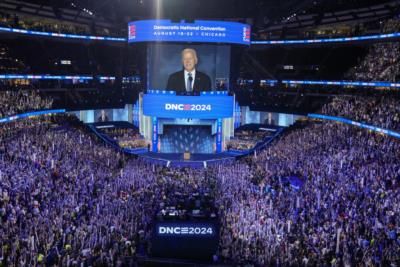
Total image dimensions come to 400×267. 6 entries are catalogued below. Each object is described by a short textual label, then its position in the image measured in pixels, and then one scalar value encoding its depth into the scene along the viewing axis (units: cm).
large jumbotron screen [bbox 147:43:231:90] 4103
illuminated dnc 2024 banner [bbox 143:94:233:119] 3841
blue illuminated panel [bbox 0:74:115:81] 3499
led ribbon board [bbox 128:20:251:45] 3672
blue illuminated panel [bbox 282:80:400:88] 3143
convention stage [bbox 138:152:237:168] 3650
